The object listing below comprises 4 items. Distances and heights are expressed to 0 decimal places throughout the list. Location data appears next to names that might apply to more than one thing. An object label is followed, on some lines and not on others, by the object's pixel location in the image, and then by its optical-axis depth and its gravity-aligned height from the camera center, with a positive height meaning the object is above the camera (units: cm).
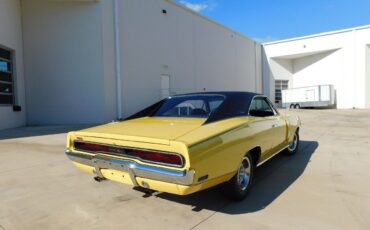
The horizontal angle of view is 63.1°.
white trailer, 2727 +18
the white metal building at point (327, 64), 2637 +334
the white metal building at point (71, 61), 1348 +200
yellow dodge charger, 301 -50
